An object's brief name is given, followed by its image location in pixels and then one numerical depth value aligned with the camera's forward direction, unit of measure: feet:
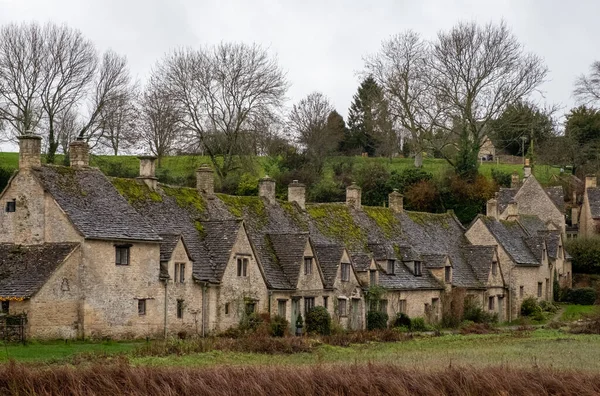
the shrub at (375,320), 197.64
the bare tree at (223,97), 305.53
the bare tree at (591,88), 364.58
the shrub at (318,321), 183.73
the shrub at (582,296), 267.39
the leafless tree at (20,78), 268.82
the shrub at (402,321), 205.18
